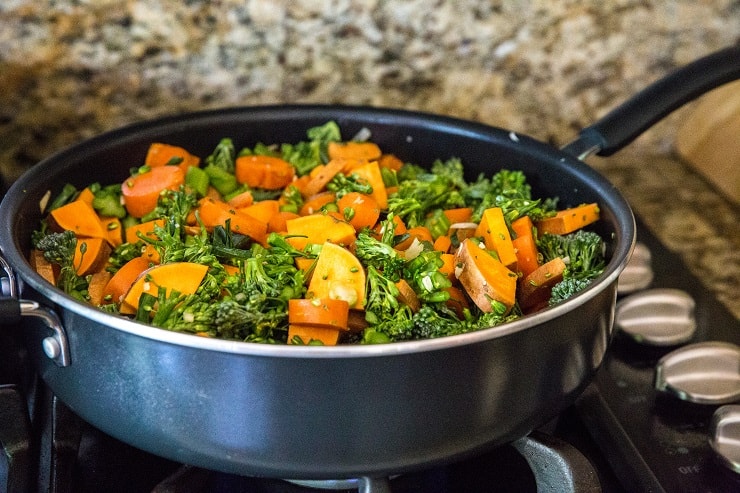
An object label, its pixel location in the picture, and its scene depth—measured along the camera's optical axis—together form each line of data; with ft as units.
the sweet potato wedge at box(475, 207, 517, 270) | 3.22
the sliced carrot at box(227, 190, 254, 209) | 3.39
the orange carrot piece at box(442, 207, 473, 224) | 3.39
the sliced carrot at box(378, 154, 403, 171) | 3.56
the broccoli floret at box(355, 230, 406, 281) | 3.13
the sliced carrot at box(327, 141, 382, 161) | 3.52
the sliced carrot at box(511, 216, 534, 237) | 3.29
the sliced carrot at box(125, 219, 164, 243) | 3.29
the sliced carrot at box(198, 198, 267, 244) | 3.27
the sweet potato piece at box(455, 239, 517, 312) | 3.11
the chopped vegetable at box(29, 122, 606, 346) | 3.05
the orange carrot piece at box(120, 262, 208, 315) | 3.06
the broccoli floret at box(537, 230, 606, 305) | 3.20
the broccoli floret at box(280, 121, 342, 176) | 3.53
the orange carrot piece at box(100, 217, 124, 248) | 3.33
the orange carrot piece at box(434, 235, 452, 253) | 3.27
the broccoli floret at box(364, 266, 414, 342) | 3.04
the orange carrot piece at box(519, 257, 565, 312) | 3.19
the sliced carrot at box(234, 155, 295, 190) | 3.48
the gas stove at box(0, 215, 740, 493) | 3.11
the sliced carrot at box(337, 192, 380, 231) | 3.26
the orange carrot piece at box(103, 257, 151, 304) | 3.14
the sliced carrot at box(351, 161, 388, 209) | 3.40
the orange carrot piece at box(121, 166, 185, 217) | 3.36
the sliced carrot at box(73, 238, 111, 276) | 3.23
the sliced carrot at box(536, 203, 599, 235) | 3.29
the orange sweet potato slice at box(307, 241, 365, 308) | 3.07
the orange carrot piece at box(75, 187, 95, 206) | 3.35
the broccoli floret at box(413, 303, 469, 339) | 3.05
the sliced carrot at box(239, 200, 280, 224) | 3.34
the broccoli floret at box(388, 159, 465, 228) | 3.35
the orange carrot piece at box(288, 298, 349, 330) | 3.00
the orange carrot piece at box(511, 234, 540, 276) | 3.25
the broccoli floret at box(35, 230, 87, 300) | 3.18
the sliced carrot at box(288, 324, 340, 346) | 3.01
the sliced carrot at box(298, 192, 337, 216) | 3.37
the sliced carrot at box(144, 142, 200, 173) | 3.46
